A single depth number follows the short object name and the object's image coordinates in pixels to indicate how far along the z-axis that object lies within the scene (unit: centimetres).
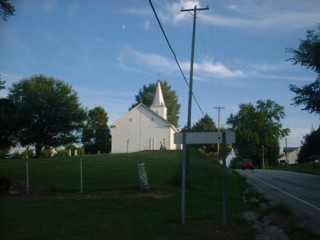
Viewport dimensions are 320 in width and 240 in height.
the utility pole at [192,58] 2455
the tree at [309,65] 3238
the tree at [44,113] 6009
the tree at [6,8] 1731
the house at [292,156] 13125
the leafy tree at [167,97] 9231
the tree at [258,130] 9650
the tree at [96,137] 8150
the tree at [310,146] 6806
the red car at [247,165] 6301
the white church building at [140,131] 6419
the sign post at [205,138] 1089
